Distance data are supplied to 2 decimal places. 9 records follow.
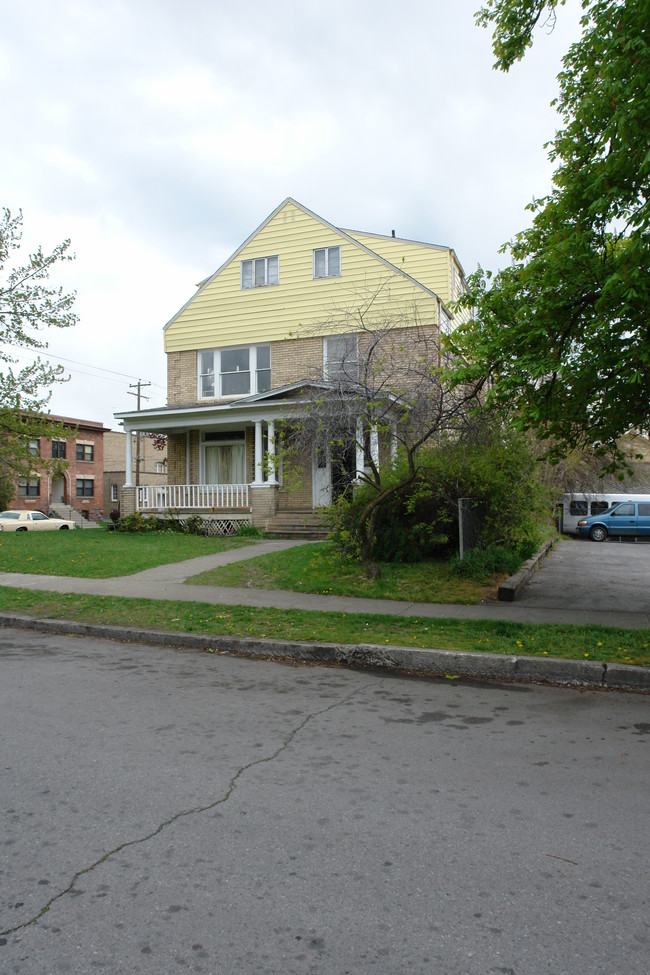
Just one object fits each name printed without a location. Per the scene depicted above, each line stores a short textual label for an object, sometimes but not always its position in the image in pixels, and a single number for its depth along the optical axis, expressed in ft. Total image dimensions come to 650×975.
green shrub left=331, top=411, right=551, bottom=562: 41.11
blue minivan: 91.61
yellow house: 67.56
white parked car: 113.19
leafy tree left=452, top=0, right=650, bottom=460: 22.04
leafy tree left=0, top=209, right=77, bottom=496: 54.19
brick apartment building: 154.71
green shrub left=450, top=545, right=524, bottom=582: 38.52
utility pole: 162.61
